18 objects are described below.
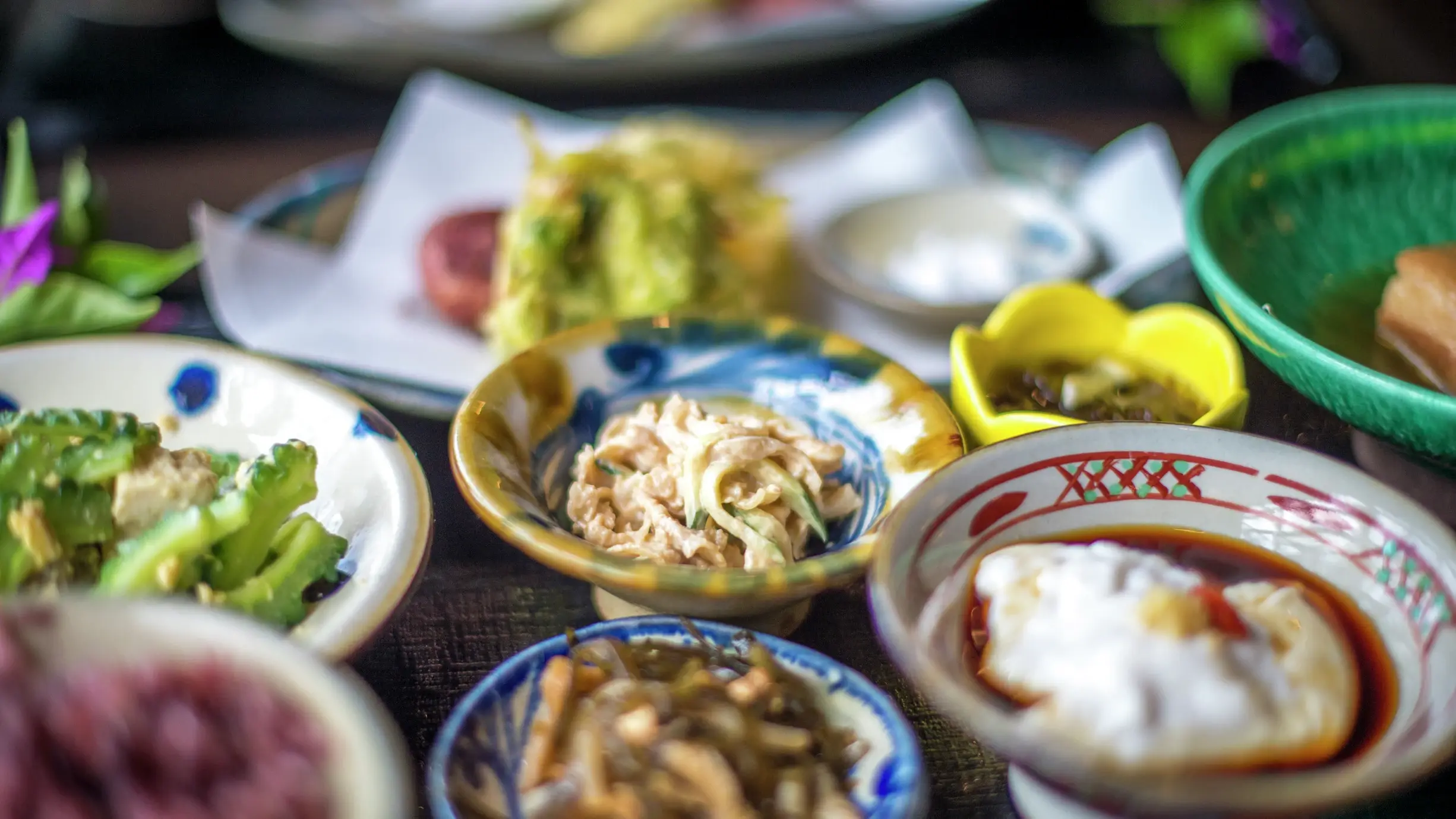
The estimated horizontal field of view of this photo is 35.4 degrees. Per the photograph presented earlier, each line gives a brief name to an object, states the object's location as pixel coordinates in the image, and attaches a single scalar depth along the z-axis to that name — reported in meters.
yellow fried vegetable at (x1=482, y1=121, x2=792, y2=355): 0.72
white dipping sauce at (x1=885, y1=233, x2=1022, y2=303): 0.75
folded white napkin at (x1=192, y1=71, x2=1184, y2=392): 0.73
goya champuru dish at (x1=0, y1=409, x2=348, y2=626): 0.57
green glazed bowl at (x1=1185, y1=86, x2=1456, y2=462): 0.67
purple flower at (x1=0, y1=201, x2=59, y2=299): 0.68
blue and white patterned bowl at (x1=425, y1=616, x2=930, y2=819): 0.54
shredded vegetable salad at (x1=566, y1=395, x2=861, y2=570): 0.60
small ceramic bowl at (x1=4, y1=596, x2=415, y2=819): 0.51
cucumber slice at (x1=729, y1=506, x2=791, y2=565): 0.60
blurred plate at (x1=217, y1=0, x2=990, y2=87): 0.90
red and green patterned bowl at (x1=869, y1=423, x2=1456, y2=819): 0.52
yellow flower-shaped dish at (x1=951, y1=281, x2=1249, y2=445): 0.63
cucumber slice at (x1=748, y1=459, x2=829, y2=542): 0.61
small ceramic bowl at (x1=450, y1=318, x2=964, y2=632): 0.58
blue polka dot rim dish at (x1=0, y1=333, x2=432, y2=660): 0.61
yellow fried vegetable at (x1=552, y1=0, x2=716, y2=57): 0.93
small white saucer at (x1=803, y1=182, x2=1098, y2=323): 0.75
